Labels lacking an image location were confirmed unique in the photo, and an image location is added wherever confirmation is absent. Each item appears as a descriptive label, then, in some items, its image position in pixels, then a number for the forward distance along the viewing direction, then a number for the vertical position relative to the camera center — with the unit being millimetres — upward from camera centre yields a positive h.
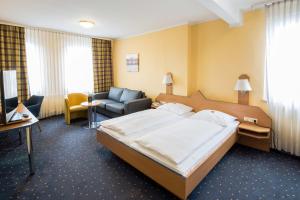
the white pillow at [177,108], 3695 -481
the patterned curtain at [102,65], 5676 +767
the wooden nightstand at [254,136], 2818 -842
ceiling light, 3610 +1365
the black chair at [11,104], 2321 -232
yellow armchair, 4389 -520
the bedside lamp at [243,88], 3064 -44
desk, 2050 -473
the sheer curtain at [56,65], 4547 +638
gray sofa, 4363 -419
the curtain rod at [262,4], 2684 +1322
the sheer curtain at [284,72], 2598 +209
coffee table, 4160 -673
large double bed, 1847 -743
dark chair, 3554 -358
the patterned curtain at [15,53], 4036 +841
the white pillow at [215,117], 2974 -568
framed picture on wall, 5238 +770
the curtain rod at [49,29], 3979 +1553
